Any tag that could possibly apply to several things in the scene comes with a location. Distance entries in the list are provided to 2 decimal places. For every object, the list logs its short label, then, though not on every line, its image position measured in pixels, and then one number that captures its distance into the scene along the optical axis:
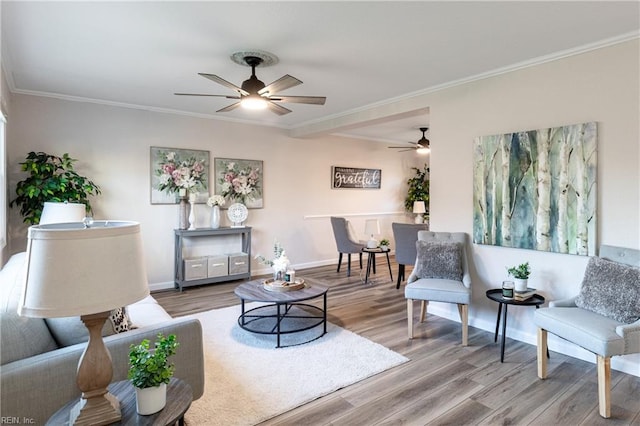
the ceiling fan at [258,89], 3.04
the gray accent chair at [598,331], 2.21
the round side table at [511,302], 2.88
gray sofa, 1.42
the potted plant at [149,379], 1.31
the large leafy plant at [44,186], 3.92
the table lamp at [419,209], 7.80
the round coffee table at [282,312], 3.21
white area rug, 2.27
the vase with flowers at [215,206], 5.38
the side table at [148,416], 1.28
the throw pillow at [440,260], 3.60
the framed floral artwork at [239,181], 5.64
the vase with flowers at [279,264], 3.52
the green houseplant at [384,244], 5.72
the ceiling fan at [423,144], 6.53
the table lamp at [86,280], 1.10
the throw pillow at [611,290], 2.38
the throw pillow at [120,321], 1.85
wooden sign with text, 7.09
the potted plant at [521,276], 3.03
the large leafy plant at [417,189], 8.24
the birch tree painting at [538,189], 2.92
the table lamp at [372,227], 5.57
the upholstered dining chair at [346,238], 5.93
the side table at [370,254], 5.58
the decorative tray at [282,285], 3.39
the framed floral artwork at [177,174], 5.09
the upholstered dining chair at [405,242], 5.01
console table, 5.08
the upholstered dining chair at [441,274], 3.27
